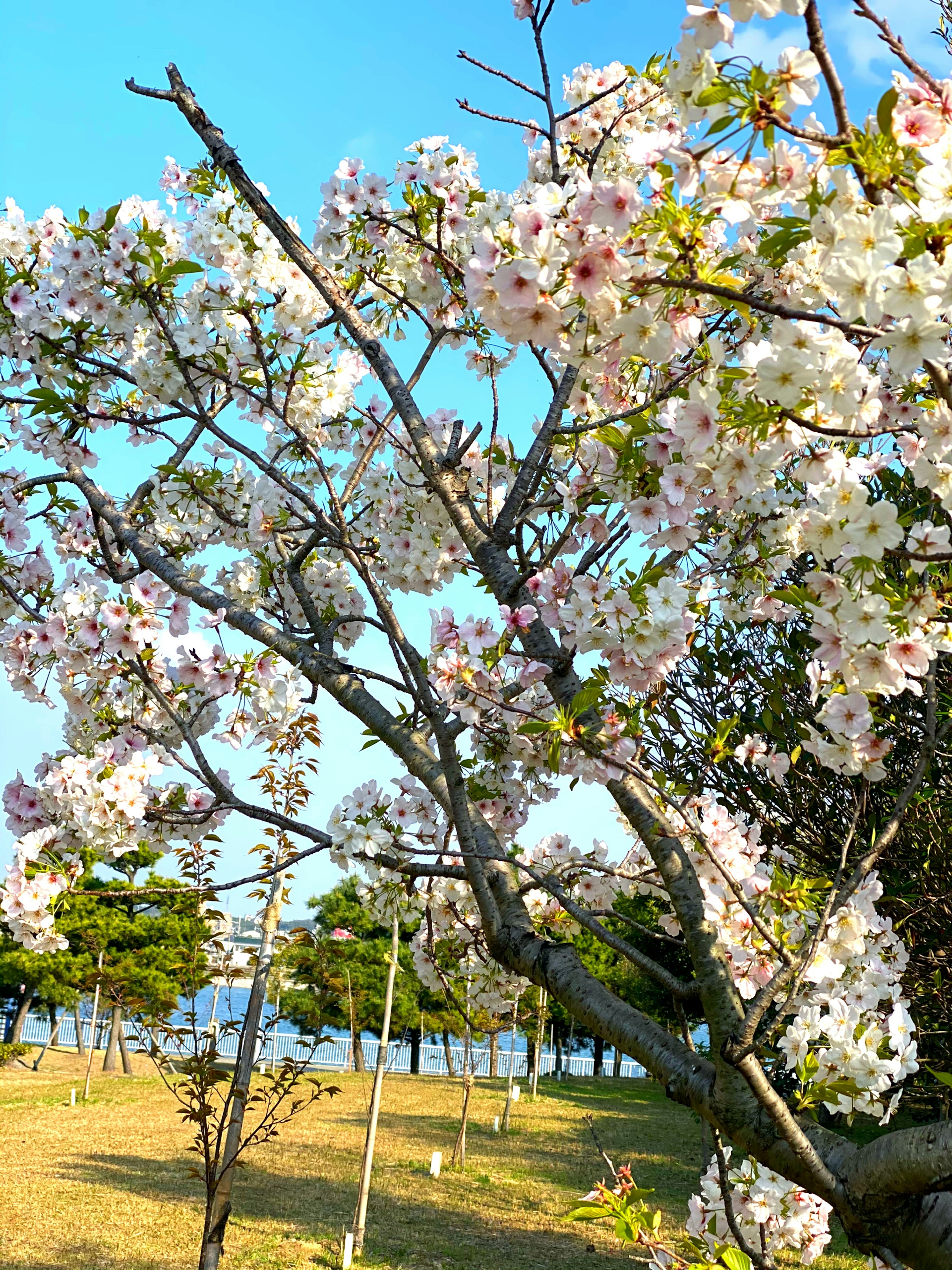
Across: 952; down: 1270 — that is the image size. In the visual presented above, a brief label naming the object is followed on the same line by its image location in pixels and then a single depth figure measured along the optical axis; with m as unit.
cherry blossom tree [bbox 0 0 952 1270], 1.23
